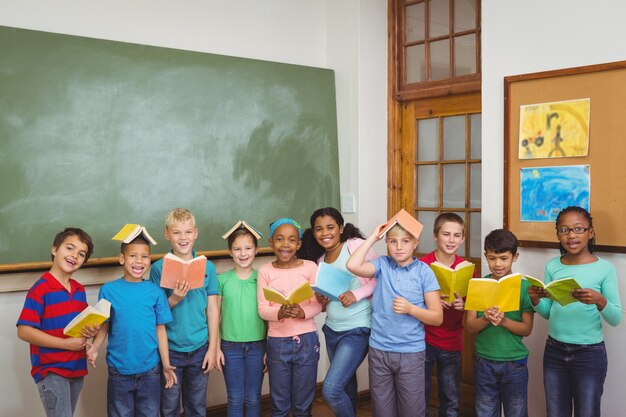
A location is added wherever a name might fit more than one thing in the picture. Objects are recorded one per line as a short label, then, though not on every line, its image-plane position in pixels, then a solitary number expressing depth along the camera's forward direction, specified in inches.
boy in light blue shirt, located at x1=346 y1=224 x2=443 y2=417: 107.3
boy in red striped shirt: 102.0
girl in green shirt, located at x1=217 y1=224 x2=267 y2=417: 117.9
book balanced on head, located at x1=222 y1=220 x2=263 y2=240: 119.8
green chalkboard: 119.5
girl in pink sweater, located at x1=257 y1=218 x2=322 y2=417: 115.6
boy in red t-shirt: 116.1
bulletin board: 112.0
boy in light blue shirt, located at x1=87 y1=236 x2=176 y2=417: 107.4
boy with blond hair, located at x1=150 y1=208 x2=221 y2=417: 115.3
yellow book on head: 109.5
